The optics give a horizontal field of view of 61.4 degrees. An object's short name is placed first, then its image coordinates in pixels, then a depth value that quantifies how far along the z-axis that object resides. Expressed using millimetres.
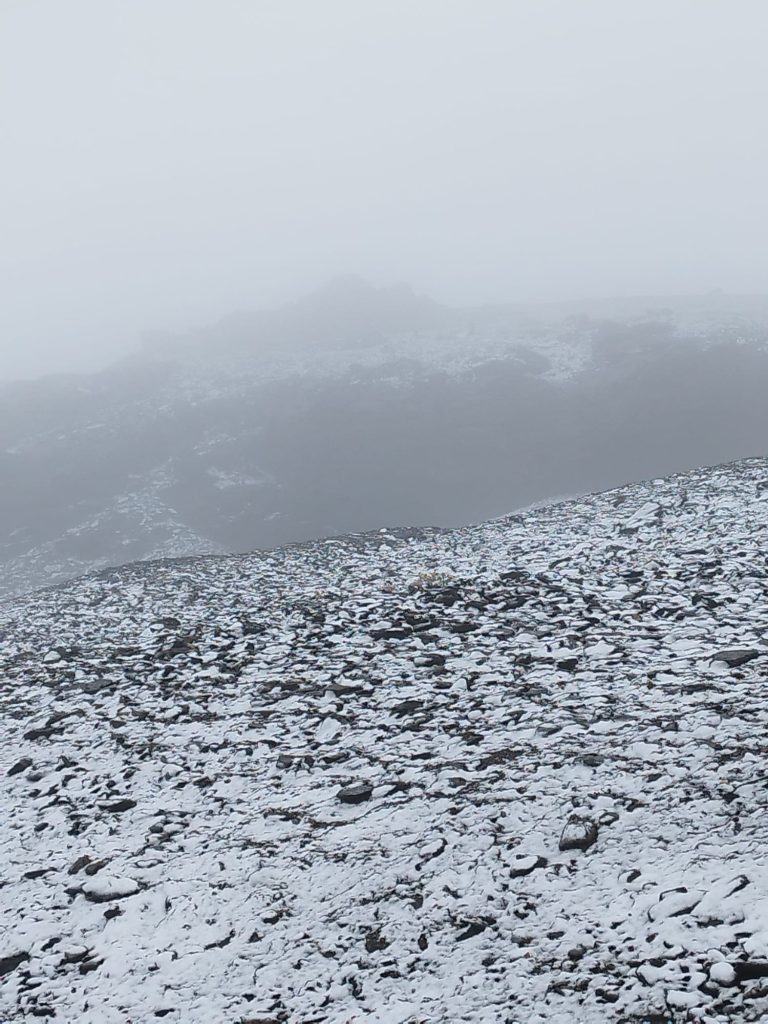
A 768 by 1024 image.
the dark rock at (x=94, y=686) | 11594
